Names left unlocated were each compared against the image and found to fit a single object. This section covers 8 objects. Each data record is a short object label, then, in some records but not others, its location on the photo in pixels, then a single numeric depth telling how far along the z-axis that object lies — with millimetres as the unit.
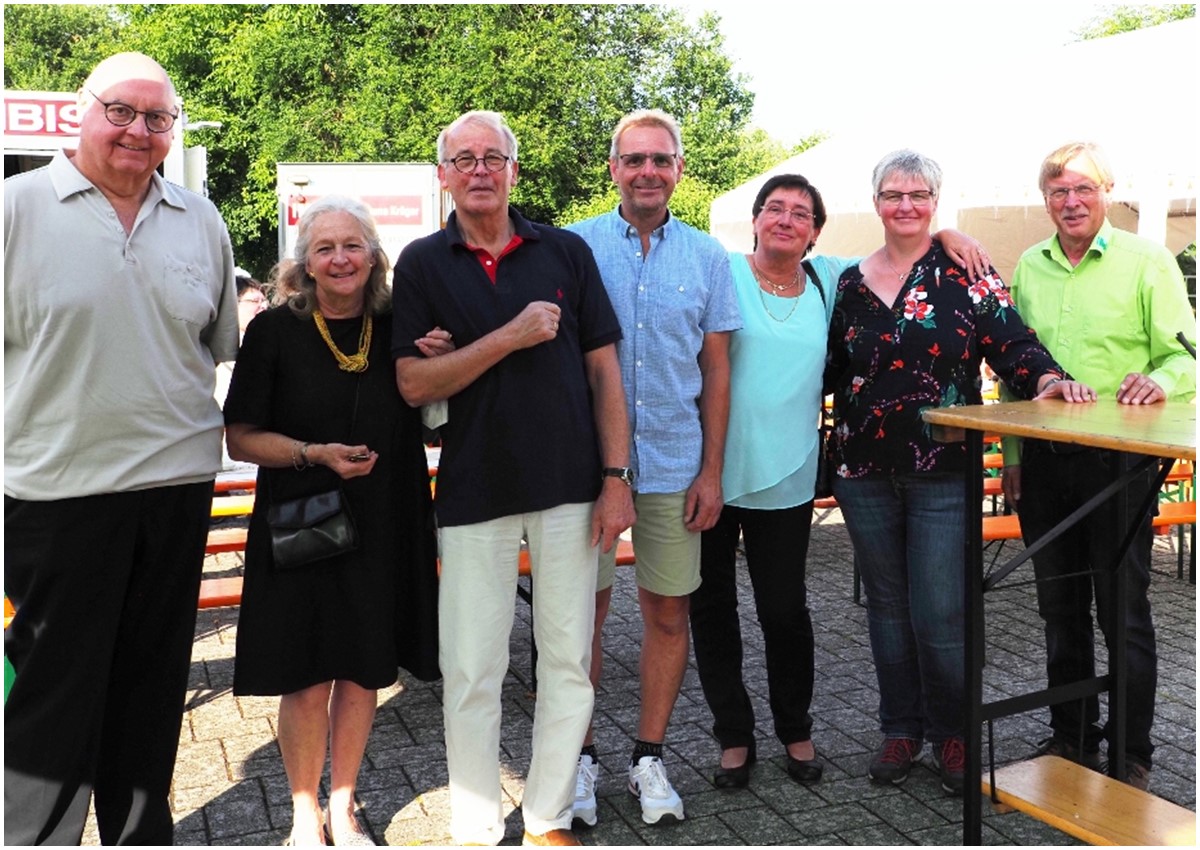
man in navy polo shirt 2996
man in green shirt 3387
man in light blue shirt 3301
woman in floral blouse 3467
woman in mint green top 3479
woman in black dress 3027
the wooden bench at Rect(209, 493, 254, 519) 5172
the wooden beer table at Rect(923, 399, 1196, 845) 2670
